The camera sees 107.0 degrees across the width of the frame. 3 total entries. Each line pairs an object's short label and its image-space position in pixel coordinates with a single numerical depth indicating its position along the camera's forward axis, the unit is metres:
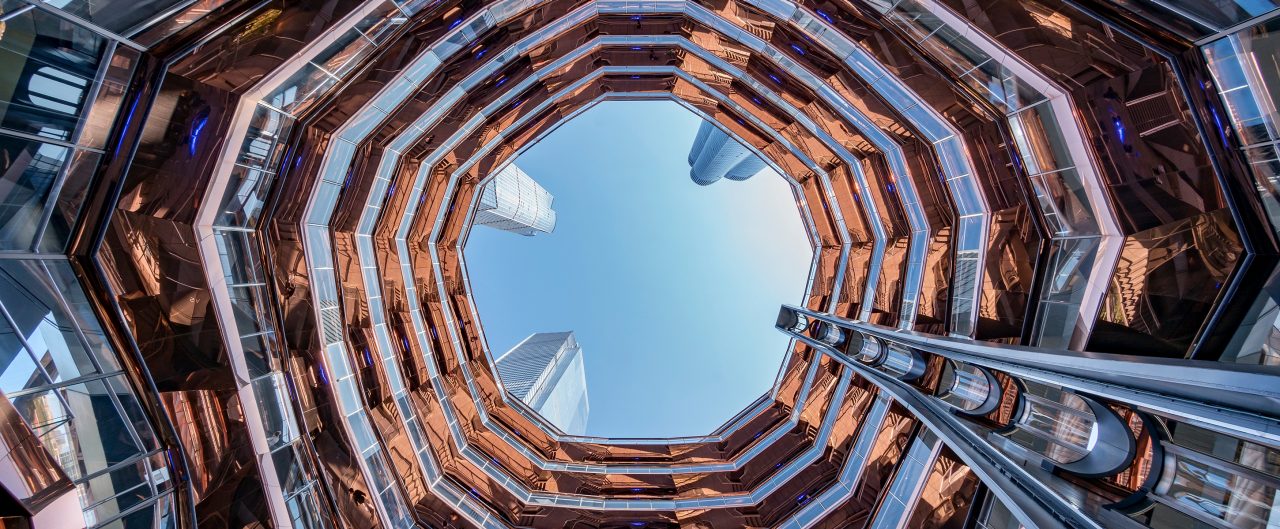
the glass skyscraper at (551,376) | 97.69
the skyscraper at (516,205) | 62.12
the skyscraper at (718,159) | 115.07
